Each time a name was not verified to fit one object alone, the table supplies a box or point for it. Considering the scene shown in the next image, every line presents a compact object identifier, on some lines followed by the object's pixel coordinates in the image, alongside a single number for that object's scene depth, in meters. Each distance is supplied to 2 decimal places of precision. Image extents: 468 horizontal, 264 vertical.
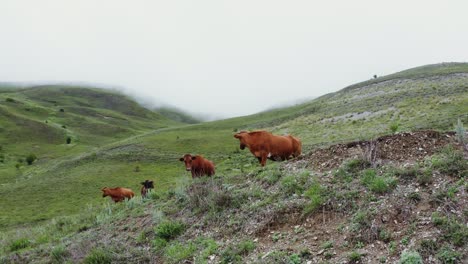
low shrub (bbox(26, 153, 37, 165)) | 59.24
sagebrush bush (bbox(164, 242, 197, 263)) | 8.90
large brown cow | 15.71
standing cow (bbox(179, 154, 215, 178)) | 17.16
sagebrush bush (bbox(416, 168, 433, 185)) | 8.48
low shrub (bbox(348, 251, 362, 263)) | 6.96
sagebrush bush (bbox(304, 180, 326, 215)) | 8.92
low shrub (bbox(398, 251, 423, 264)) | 6.32
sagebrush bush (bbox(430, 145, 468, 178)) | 8.51
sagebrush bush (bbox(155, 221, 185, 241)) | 10.24
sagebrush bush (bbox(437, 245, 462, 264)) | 6.26
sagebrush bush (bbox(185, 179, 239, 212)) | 10.84
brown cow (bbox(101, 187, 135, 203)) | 26.38
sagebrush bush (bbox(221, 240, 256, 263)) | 8.26
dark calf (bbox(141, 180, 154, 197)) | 24.11
